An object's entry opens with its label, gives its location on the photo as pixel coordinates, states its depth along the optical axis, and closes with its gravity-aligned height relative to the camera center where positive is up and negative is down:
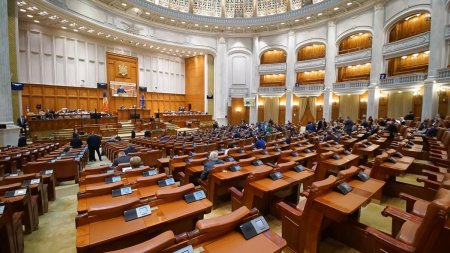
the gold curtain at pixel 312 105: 18.00 +0.37
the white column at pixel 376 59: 13.84 +3.24
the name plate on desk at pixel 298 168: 3.64 -0.98
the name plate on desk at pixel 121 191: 2.54 -0.98
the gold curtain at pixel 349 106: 15.80 +0.28
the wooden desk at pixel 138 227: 1.68 -1.00
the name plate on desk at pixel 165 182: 2.95 -1.00
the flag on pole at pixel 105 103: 16.47 +0.36
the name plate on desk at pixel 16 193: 2.52 -1.00
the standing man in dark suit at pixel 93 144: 8.01 -1.36
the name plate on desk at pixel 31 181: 3.10 -1.06
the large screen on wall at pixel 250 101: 20.17 +0.74
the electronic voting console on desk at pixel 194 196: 2.35 -0.96
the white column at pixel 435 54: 10.77 +2.80
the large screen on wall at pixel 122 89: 17.85 +1.61
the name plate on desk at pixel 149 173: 3.47 -1.03
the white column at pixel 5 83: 8.27 +0.90
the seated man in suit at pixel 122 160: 4.47 -1.07
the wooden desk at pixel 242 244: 1.48 -0.95
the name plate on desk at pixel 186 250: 1.34 -0.87
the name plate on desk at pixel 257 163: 4.15 -1.03
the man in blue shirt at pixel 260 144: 5.99 -0.98
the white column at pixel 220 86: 20.27 +2.14
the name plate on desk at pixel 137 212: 1.97 -0.97
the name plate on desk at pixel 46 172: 3.97 -1.19
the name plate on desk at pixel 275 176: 3.17 -0.97
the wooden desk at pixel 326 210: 2.08 -0.95
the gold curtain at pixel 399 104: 13.09 +0.38
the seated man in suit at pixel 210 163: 3.75 -0.97
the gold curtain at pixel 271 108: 20.30 +0.07
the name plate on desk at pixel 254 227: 1.63 -0.91
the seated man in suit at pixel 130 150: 5.57 -1.08
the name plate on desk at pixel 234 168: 3.76 -1.02
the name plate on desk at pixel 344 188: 2.47 -0.90
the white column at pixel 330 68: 16.58 +3.19
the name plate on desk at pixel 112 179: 3.00 -0.99
